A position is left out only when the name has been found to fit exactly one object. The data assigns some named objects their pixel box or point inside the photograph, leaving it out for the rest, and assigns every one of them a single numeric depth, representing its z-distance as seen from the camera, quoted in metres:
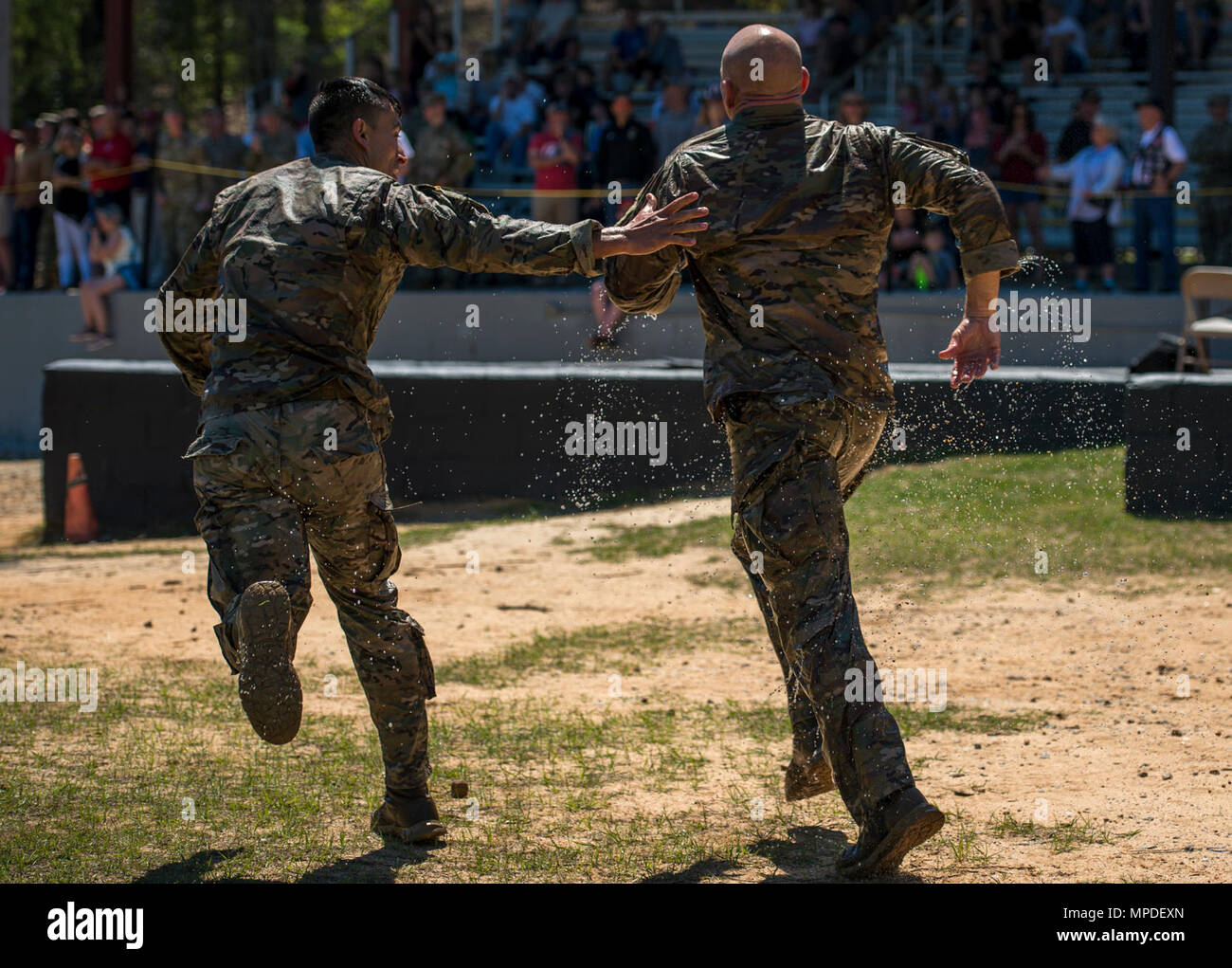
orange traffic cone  12.81
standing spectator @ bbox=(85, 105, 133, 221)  18.02
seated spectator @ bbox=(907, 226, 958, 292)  15.60
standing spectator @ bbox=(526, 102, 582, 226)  15.49
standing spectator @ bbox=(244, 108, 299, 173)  17.39
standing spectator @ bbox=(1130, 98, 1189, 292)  14.72
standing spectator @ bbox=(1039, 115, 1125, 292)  15.08
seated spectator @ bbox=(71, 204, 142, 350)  18.22
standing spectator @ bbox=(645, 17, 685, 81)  19.92
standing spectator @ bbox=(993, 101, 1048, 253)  15.45
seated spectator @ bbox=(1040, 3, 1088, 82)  18.69
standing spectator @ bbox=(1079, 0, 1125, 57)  19.61
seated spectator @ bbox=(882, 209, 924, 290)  15.21
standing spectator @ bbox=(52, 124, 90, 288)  18.42
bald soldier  4.51
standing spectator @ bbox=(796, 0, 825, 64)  20.44
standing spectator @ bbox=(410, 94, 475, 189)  15.32
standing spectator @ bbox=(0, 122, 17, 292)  19.47
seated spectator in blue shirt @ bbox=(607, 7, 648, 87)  20.06
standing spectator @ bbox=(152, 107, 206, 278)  17.78
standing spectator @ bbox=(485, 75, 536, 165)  17.31
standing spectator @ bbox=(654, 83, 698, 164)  16.20
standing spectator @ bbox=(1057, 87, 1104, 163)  15.69
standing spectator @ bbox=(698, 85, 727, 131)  14.83
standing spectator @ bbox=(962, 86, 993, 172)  15.99
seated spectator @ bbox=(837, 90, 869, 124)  14.75
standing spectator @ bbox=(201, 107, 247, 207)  17.86
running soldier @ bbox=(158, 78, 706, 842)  4.65
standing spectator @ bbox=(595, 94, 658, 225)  15.68
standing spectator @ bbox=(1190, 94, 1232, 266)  15.56
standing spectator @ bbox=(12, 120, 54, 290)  19.09
